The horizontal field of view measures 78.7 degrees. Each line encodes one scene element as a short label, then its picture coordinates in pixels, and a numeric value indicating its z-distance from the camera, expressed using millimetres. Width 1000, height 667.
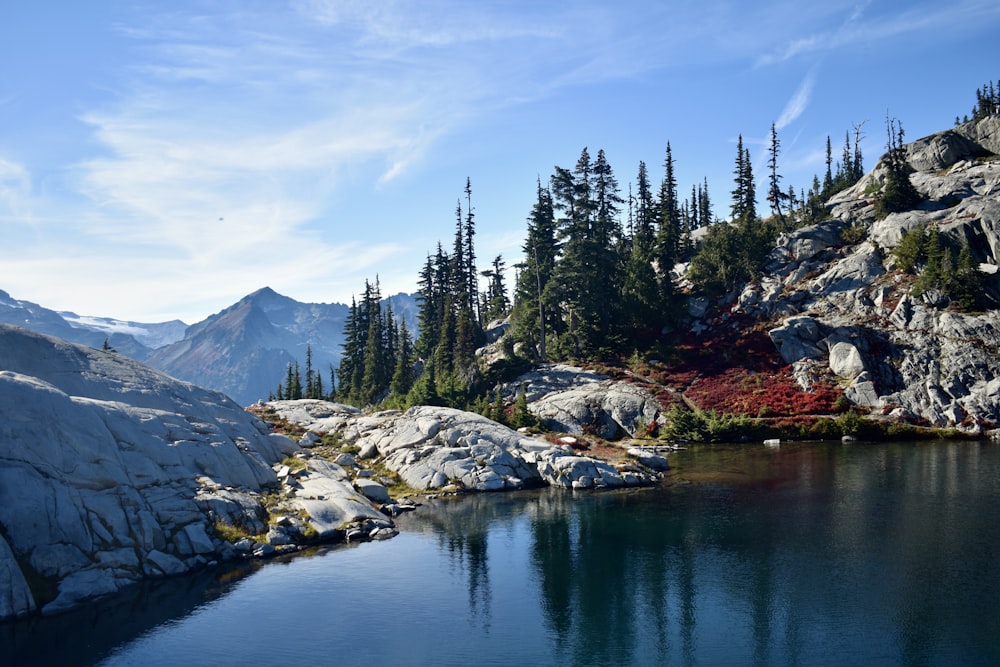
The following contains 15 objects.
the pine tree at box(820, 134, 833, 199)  134438
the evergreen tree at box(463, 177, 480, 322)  121500
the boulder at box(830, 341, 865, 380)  74450
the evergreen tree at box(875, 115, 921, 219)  91688
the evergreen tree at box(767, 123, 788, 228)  117062
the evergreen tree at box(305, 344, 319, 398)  134500
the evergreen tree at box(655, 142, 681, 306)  98875
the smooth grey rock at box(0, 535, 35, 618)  30922
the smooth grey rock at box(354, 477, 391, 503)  53688
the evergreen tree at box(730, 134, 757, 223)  120875
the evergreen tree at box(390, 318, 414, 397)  102375
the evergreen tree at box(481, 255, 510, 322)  124875
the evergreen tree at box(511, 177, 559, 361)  95812
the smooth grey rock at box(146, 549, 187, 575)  37375
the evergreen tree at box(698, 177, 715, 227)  152125
